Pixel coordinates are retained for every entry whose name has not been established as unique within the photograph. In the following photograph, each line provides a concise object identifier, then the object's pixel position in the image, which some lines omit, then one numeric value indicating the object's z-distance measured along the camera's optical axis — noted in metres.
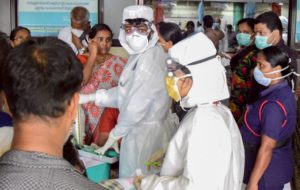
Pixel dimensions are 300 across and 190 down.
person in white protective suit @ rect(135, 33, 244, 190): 1.76
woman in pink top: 3.33
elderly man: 4.63
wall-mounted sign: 5.80
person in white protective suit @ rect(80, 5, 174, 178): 2.74
